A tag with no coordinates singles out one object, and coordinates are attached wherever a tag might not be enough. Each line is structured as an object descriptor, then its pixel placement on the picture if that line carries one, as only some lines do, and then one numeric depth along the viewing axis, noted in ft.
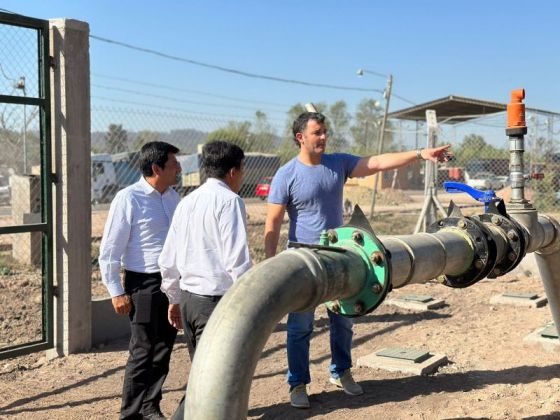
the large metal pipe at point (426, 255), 6.97
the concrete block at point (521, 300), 23.33
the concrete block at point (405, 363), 16.11
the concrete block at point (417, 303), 23.29
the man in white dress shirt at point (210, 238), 10.65
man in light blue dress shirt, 12.62
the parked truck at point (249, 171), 44.42
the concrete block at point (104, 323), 18.33
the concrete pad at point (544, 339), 17.67
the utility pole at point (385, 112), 45.63
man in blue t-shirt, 13.75
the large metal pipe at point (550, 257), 11.20
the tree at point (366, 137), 52.05
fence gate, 16.25
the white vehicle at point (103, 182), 38.42
